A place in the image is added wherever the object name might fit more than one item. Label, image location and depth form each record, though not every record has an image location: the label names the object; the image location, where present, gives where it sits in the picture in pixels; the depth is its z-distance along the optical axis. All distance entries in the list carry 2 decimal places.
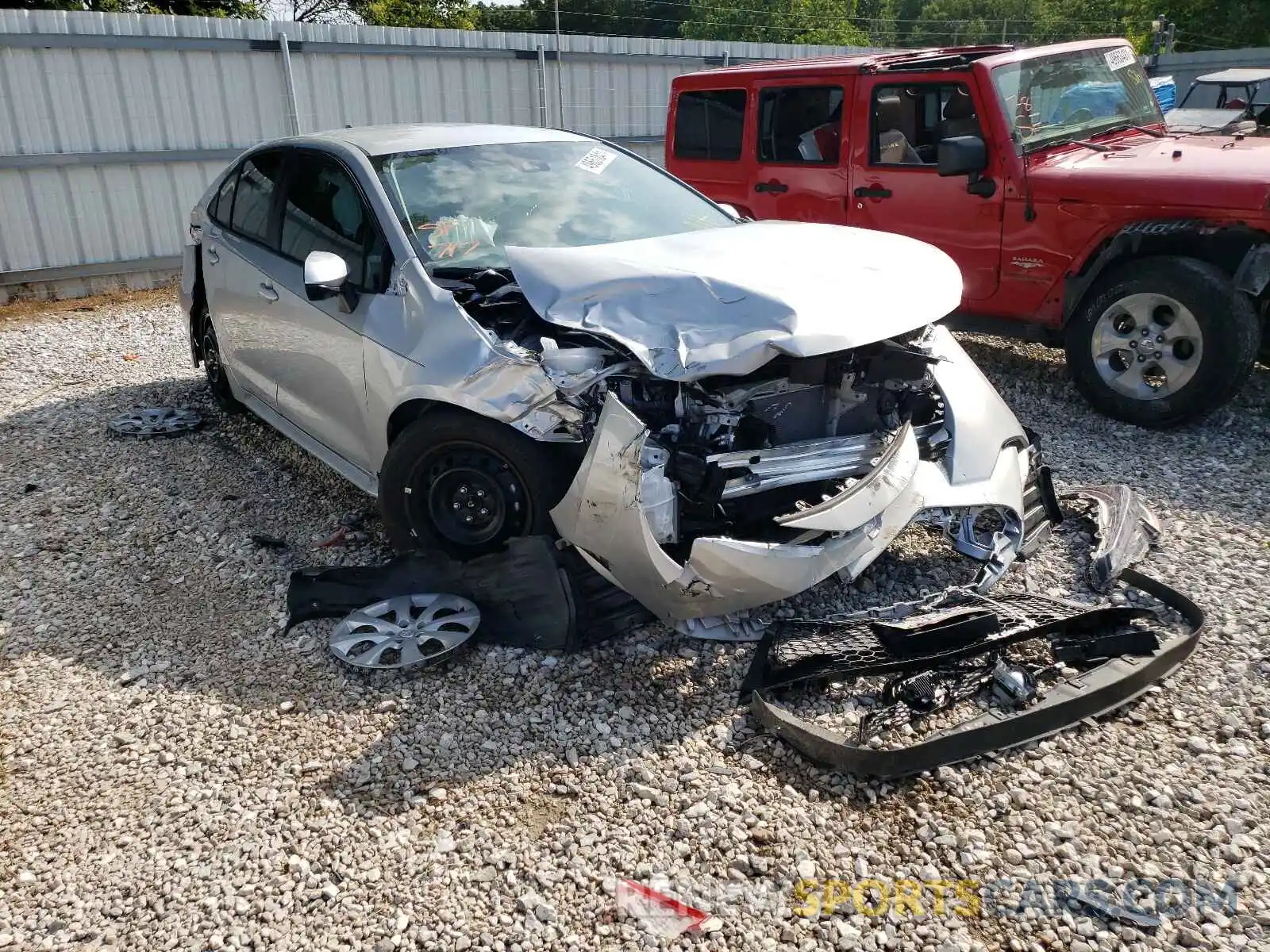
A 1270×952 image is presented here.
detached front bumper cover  2.84
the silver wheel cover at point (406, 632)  3.38
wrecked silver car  3.10
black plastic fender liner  3.39
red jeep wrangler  5.32
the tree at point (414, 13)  30.17
